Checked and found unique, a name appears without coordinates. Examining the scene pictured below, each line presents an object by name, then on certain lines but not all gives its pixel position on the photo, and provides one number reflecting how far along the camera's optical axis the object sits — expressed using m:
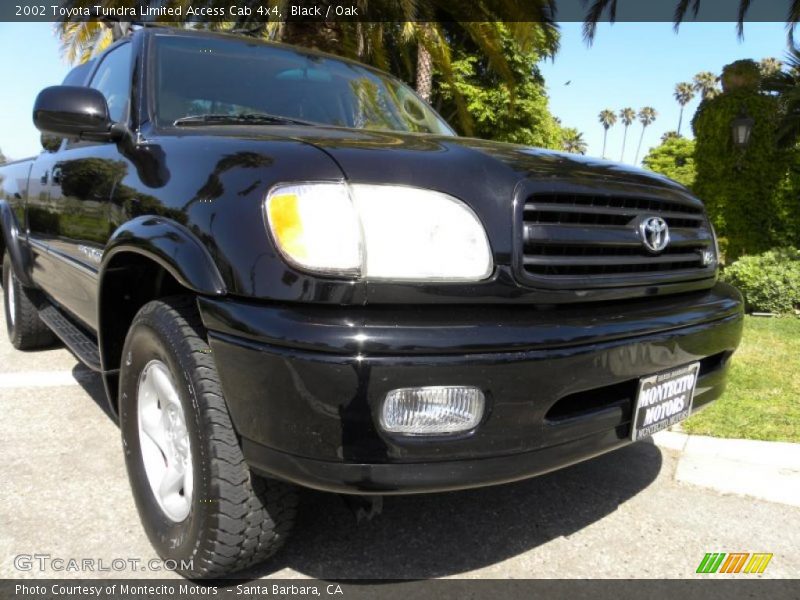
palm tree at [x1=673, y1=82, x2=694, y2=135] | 73.44
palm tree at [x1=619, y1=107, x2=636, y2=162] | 86.50
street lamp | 10.65
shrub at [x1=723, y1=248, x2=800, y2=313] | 7.59
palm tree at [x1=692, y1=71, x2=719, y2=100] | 66.69
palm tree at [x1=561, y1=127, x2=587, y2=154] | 46.47
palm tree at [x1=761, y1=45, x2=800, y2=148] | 12.01
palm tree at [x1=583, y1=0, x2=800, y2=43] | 12.63
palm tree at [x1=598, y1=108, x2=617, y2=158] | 84.50
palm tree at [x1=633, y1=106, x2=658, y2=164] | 84.50
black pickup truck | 1.60
